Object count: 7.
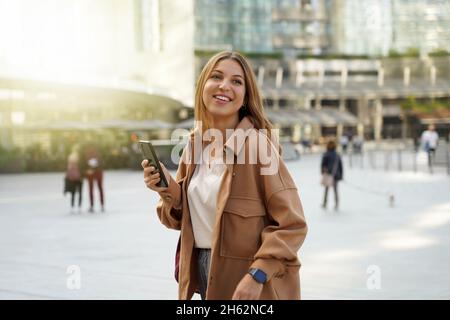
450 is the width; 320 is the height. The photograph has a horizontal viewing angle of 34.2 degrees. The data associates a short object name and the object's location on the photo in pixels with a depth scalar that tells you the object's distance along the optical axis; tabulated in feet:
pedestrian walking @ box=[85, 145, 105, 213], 54.29
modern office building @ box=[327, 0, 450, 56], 283.18
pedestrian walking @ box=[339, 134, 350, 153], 163.43
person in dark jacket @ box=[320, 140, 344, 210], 51.88
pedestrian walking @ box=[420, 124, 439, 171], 101.36
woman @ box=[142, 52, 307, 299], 9.33
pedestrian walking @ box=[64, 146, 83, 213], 53.83
